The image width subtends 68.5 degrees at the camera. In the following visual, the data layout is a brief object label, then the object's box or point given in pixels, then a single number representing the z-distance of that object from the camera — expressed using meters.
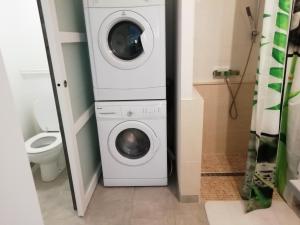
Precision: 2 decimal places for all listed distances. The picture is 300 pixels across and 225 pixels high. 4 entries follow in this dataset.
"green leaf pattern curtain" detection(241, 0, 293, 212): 1.39
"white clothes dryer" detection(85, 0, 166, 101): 1.65
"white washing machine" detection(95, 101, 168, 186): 1.86
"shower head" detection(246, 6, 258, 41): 2.13
